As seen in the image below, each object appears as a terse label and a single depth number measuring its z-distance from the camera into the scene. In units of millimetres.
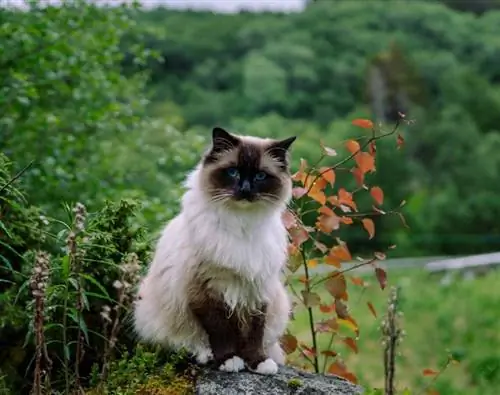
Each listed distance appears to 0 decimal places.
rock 2859
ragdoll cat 2879
